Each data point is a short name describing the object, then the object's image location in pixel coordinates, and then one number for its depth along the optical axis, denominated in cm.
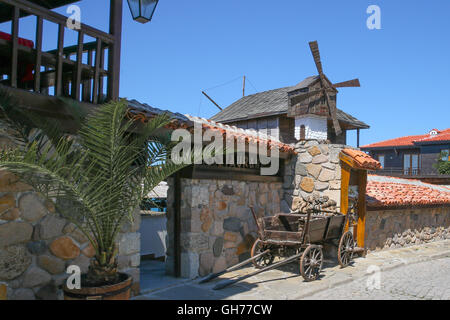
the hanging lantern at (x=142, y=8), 504
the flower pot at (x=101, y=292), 398
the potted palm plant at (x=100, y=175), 398
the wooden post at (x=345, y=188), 884
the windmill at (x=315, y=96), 1217
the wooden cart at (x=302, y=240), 685
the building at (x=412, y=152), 2681
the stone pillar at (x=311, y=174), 904
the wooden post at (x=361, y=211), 927
